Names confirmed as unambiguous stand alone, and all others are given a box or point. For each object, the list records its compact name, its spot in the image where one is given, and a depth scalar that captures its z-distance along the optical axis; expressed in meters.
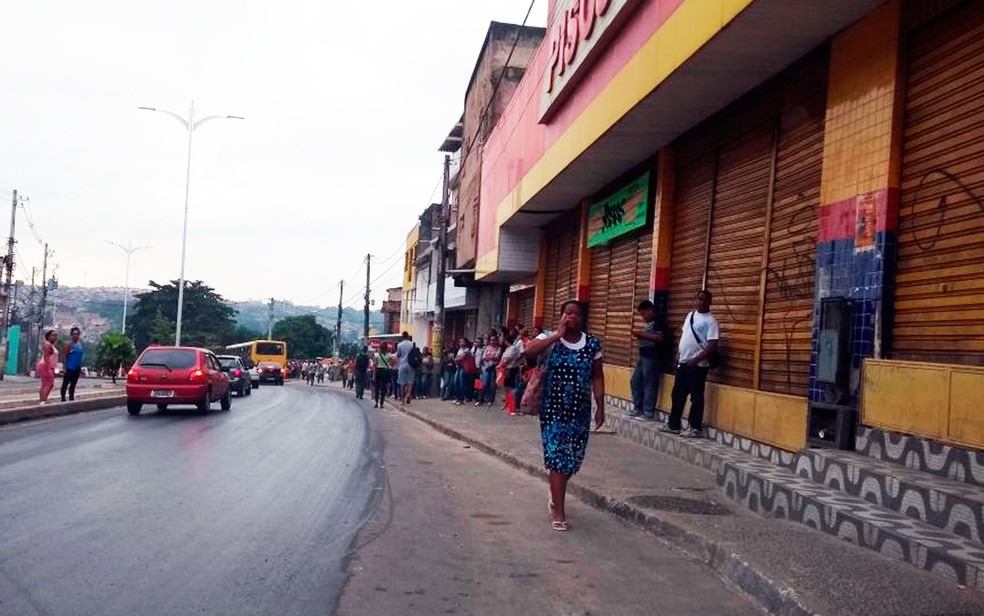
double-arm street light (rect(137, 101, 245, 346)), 38.91
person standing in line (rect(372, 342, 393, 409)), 24.91
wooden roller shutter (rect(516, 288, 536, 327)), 27.70
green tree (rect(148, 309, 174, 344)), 58.34
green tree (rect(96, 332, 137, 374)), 36.25
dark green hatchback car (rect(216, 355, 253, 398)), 29.31
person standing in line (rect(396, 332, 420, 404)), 24.75
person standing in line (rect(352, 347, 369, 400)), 34.25
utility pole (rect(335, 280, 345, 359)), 93.43
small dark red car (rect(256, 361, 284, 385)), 63.66
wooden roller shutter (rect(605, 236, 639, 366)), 16.55
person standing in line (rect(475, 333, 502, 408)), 22.42
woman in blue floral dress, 7.38
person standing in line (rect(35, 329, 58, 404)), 19.00
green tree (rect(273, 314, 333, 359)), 123.62
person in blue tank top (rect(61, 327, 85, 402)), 20.03
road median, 16.14
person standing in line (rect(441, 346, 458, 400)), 26.39
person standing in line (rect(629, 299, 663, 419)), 12.72
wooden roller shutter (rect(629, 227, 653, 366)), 15.55
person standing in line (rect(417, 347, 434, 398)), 30.83
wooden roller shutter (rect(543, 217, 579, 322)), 21.90
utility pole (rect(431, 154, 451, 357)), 35.22
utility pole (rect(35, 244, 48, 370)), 61.52
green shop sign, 15.71
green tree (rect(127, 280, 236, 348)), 87.12
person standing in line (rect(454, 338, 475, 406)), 24.81
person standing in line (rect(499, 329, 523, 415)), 17.23
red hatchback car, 18.92
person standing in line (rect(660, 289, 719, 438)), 11.02
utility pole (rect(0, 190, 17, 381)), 50.08
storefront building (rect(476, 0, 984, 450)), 7.24
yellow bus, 66.31
